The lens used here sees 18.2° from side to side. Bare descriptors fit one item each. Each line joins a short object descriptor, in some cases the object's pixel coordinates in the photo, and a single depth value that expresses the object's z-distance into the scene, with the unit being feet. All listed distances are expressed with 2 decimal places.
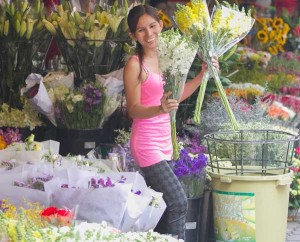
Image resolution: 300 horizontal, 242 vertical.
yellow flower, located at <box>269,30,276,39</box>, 48.03
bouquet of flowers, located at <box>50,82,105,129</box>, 25.20
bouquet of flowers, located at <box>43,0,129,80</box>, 26.35
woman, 20.03
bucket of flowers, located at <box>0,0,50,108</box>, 27.32
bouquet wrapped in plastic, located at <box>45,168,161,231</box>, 17.58
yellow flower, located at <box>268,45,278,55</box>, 47.47
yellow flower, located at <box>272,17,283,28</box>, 48.34
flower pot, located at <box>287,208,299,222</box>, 27.94
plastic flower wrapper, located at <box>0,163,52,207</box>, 17.94
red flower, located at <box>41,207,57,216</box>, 15.99
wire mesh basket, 21.27
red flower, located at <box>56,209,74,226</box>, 15.83
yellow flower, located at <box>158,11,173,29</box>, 37.52
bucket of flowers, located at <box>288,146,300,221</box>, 27.71
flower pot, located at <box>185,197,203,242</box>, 21.76
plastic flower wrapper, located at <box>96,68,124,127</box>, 25.71
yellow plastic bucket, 20.62
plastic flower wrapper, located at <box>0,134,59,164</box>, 20.47
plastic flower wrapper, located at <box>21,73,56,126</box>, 25.16
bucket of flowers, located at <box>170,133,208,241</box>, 21.57
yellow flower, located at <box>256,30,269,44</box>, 47.55
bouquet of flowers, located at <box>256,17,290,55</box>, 47.70
